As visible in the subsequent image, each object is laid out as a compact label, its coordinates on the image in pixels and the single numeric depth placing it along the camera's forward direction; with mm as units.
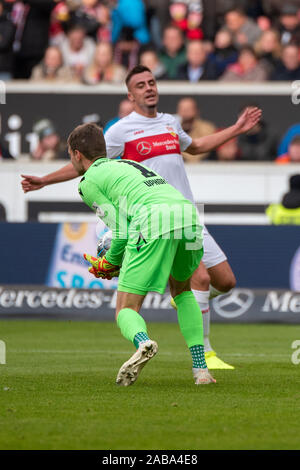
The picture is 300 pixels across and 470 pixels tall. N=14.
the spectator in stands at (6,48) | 18734
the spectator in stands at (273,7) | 20656
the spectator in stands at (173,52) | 18672
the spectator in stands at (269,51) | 18641
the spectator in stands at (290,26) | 19141
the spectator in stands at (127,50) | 18953
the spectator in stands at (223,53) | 18672
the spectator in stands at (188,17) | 19672
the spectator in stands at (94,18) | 19441
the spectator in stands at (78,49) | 18938
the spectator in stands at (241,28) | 19547
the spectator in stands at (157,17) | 19688
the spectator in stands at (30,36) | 19125
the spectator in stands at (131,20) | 19375
